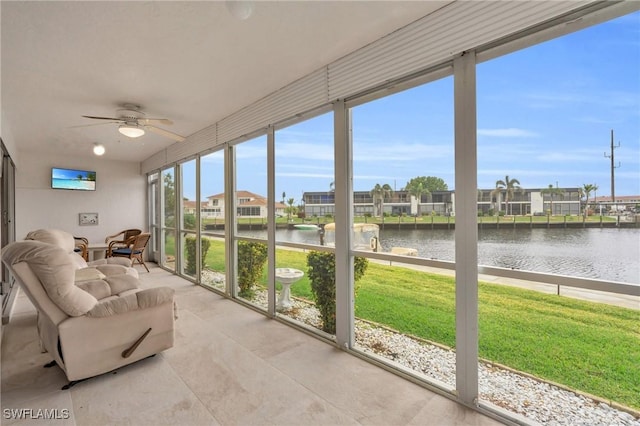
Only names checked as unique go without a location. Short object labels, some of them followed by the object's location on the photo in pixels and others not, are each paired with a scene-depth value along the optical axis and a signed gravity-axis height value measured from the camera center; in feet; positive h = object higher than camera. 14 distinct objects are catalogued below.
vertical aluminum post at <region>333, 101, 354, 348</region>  9.66 -0.62
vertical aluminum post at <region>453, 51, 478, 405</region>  6.86 -0.49
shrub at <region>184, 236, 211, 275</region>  18.47 -2.61
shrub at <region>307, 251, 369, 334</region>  10.28 -2.44
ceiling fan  12.48 +3.82
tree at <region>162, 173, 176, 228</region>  21.83 +1.00
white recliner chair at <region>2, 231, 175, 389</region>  7.04 -2.59
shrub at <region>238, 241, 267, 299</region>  14.43 -2.52
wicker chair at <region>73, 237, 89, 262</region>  20.81 -2.20
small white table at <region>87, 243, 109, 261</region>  21.91 -2.64
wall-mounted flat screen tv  22.43 +2.71
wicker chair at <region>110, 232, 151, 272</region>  20.52 -2.41
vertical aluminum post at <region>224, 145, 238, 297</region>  15.19 -0.34
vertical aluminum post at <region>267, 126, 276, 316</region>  12.64 -0.31
